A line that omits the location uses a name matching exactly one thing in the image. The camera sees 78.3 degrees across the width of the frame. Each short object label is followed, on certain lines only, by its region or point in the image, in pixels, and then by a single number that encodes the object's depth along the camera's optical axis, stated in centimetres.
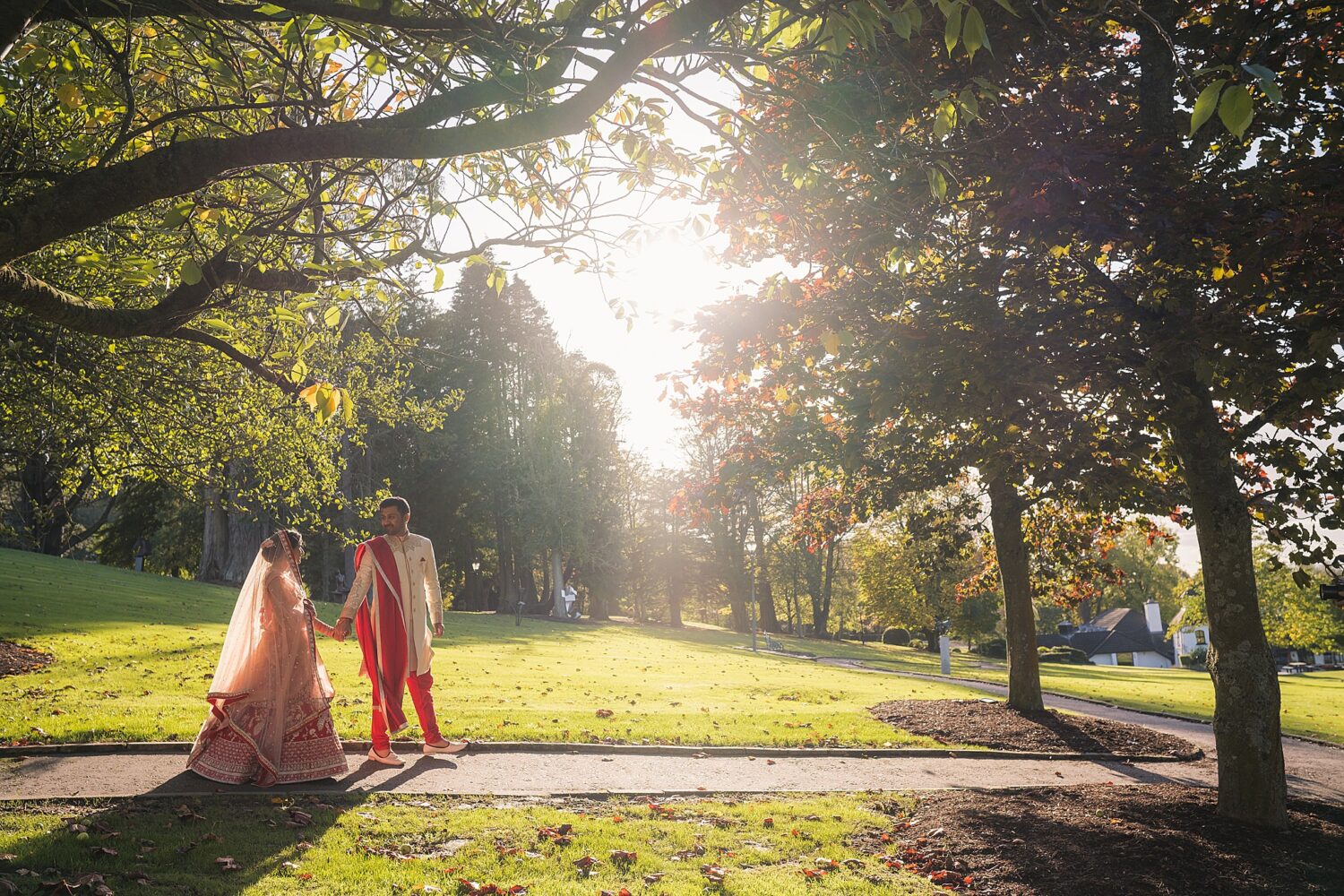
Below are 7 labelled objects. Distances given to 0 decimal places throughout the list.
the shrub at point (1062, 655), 5459
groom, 806
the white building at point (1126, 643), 7438
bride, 686
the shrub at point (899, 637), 6588
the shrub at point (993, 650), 5588
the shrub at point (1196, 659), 5638
